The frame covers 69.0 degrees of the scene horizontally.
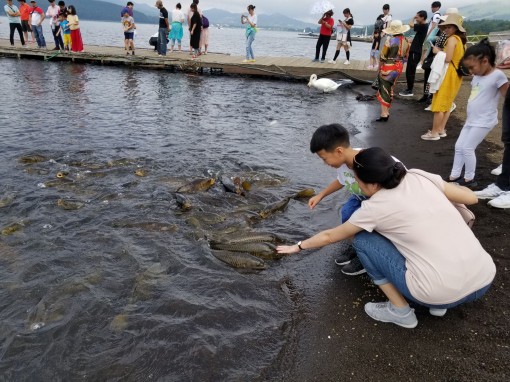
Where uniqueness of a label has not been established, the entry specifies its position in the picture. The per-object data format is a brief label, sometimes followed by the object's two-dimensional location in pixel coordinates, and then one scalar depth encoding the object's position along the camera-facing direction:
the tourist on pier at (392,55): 10.05
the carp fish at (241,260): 4.59
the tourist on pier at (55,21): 21.03
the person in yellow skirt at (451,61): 7.78
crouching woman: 2.98
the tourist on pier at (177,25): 20.46
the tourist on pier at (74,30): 20.00
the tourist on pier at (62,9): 20.48
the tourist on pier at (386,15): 17.45
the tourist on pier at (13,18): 21.17
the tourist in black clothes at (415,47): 12.82
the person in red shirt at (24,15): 21.95
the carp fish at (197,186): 6.72
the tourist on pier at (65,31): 21.03
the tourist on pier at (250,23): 18.62
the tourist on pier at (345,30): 18.70
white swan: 16.73
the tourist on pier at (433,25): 12.35
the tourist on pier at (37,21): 21.84
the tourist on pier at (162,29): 19.34
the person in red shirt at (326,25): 17.94
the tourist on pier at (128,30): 19.83
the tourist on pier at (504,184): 5.46
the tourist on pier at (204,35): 20.72
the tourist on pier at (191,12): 18.62
